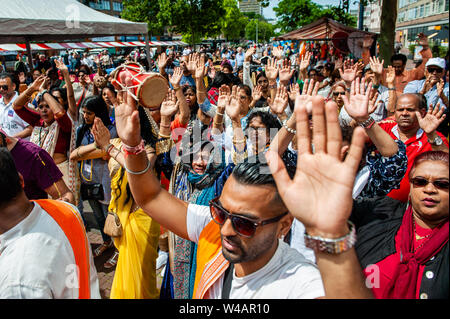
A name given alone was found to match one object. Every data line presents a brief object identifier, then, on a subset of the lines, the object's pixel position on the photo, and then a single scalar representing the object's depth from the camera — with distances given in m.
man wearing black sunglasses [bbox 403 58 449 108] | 4.67
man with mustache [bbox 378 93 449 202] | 2.61
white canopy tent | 5.55
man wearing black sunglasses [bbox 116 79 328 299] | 1.35
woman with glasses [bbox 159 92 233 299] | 2.44
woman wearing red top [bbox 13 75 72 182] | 3.61
